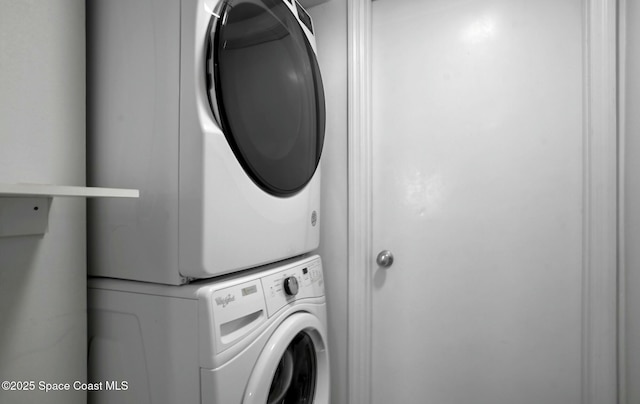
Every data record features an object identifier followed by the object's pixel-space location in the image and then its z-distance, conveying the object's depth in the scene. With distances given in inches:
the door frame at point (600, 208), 37.8
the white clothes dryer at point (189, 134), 26.3
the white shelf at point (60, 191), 17.4
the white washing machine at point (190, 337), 25.7
